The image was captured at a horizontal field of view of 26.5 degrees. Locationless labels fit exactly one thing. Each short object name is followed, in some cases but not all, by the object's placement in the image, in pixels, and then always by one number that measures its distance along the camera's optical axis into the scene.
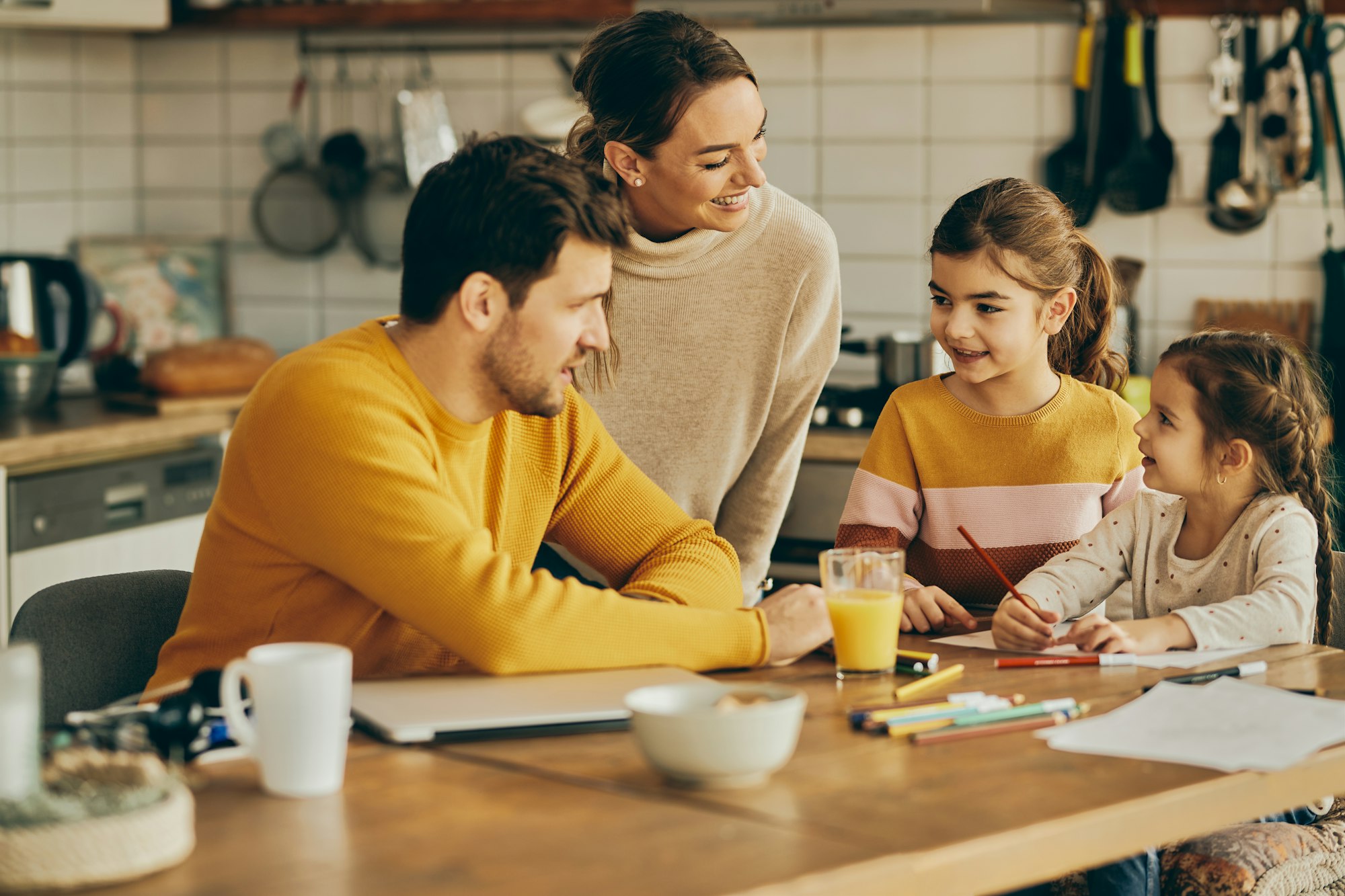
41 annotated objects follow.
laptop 2.27
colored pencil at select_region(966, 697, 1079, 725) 2.31
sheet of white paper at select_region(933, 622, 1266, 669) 2.49
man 2.39
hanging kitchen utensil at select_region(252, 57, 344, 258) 5.05
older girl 2.88
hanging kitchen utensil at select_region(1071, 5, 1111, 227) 4.14
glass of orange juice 2.45
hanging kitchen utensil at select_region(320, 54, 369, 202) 4.96
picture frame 5.03
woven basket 1.98
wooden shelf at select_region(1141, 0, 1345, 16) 3.97
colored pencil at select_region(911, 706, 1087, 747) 2.27
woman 2.86
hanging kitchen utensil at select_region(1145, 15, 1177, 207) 4.07
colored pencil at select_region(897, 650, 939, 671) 2.48
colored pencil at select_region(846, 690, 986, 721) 2.33
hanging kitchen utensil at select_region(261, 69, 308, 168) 5.06
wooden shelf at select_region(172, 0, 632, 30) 4.61
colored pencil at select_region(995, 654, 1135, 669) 2.49
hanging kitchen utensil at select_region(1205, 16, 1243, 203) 4.00
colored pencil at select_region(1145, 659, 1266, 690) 2.43
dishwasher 3.72
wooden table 2.02
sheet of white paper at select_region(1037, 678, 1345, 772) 2.24
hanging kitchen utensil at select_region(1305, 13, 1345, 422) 3.88
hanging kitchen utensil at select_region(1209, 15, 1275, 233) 4.01
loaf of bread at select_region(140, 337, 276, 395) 4.22
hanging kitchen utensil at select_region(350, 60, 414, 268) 4.92
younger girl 2.64
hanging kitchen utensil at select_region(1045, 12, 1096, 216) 4.12
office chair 2.57
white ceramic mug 2.14
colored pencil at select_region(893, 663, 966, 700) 2.39
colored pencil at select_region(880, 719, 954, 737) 2.28
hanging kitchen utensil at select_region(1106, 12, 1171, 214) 4.06
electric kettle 4.12
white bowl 2.13
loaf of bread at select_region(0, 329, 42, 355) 4.06
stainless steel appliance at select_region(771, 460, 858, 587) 3.92
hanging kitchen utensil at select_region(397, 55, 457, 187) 4.81
